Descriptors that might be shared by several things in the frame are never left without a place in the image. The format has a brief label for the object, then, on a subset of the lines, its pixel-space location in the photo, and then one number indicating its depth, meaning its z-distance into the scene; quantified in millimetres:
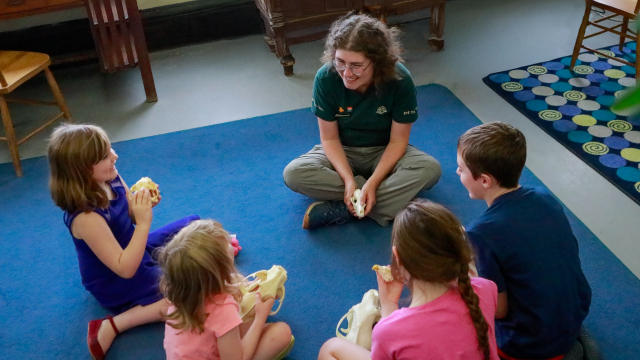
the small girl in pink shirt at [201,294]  1312
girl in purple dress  1552
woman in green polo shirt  2117
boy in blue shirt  1323
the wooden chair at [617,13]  2832
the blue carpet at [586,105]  2467
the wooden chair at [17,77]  2543
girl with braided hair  1169
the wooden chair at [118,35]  2943
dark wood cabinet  3146
